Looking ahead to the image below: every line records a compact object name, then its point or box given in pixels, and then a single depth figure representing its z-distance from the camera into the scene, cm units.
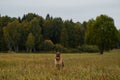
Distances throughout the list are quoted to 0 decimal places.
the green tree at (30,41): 9581
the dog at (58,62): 2046
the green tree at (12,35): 9842
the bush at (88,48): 10395
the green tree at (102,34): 7819
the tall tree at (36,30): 10359
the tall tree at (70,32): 11319
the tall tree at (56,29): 11538
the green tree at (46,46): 10054
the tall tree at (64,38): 11069
